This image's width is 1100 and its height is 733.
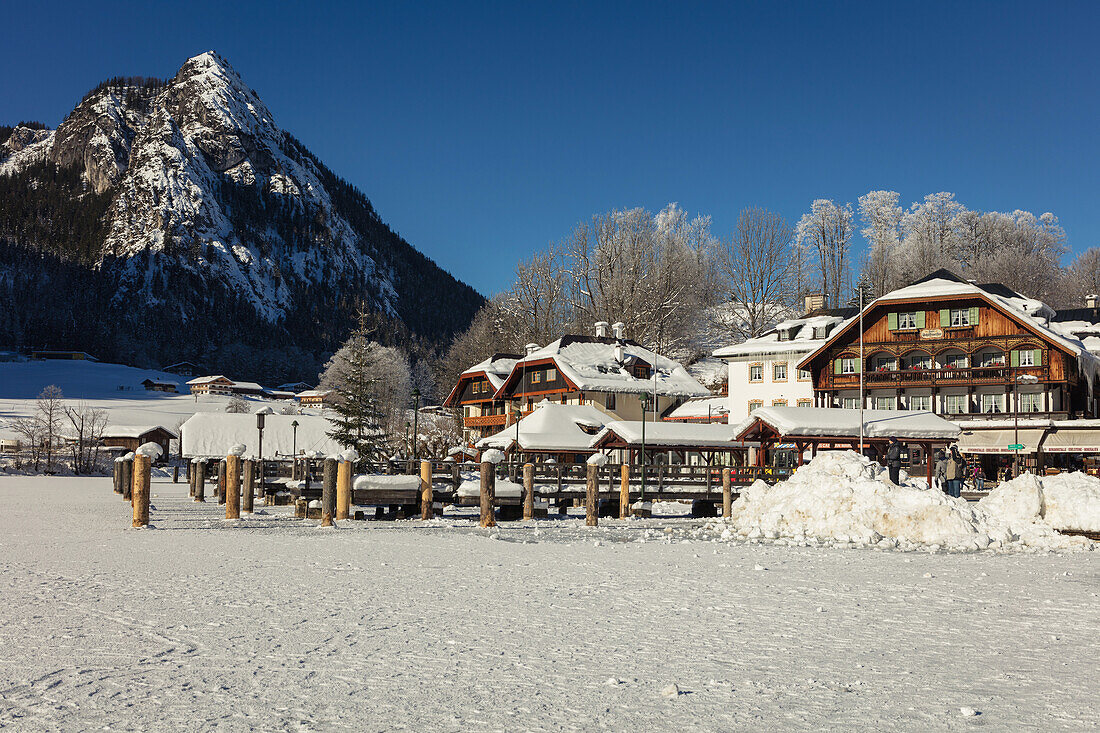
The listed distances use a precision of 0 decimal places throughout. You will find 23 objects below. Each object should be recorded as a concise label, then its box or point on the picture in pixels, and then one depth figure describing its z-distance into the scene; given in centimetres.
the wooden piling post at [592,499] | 2297
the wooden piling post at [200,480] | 3378
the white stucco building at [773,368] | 6147
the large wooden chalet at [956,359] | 5112
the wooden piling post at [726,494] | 2633
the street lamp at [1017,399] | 4738
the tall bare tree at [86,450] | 6125
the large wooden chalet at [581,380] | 6700
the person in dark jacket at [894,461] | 2744
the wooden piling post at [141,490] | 1944
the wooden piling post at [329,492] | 2115
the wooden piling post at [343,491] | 2239
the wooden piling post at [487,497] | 2177
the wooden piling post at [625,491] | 2591
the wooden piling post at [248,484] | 2614
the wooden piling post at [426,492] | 2317
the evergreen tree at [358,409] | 4572
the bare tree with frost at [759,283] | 8775
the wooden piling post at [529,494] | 2448
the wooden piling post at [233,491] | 2197
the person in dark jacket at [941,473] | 3259
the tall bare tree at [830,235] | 9838
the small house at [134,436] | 8606
